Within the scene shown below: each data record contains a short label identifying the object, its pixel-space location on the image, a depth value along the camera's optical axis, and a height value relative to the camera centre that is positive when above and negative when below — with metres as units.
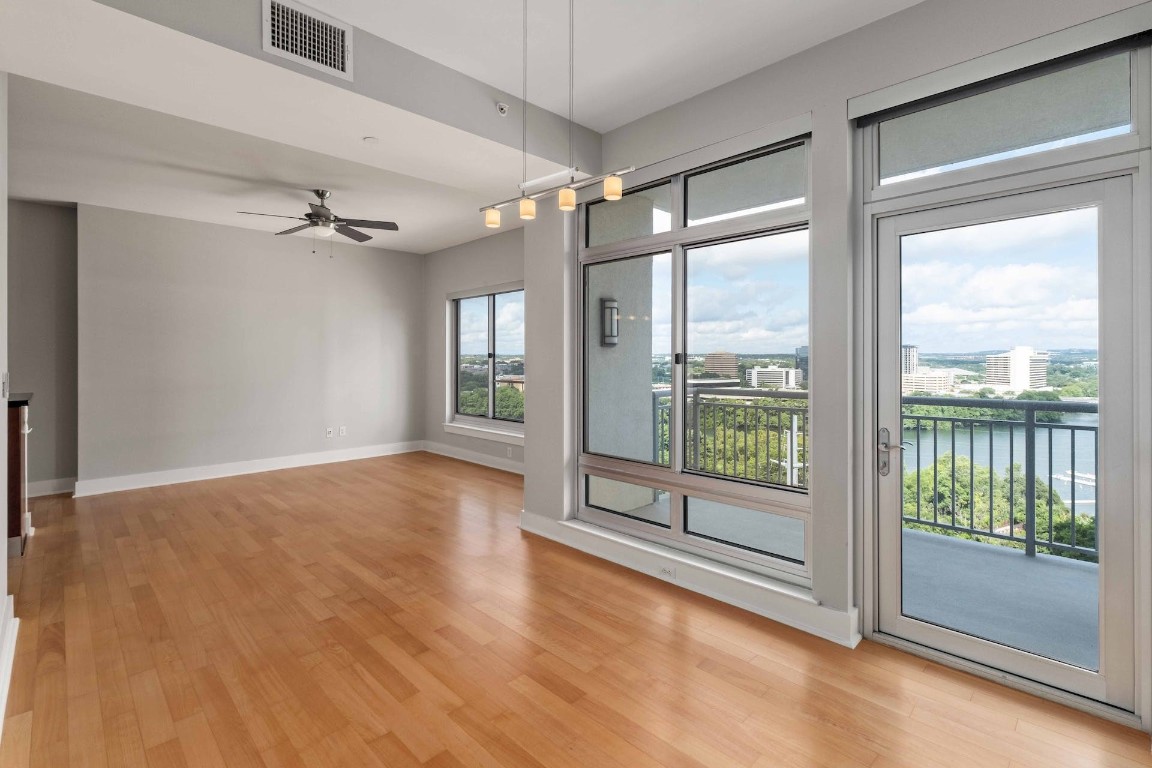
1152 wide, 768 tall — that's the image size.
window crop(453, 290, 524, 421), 7.08 +0.37
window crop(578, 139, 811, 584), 3.08 +0.13
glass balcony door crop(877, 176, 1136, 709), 2.15 -0.24
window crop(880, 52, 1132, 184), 2.14 +1.14
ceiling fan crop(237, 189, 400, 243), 4.77 +1.49
